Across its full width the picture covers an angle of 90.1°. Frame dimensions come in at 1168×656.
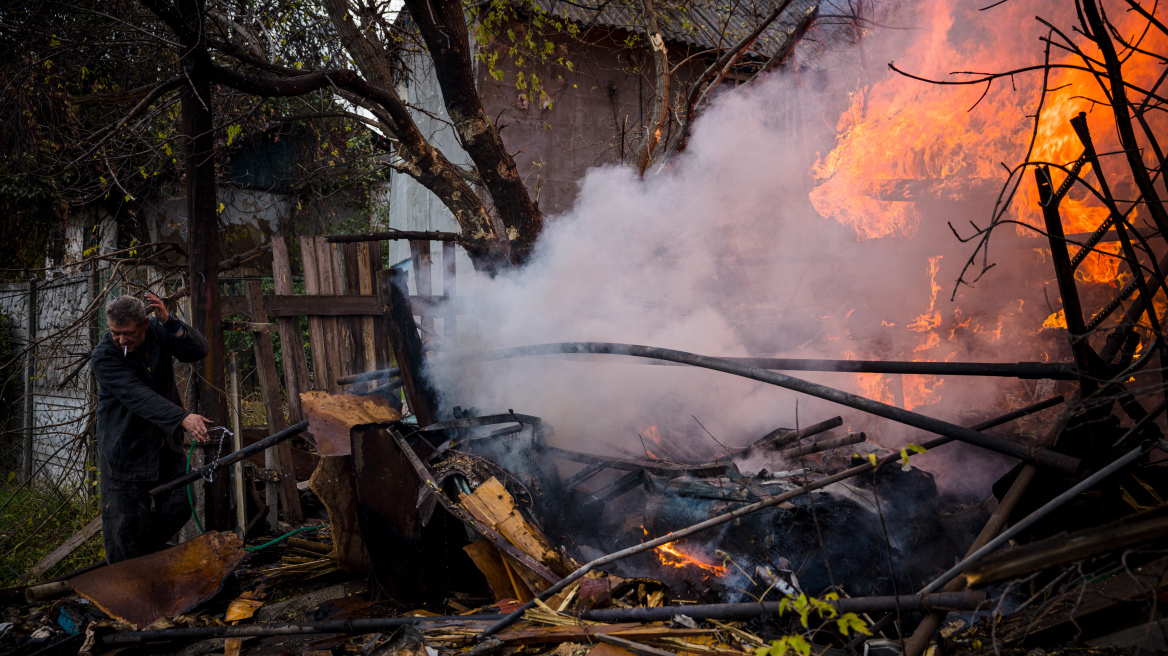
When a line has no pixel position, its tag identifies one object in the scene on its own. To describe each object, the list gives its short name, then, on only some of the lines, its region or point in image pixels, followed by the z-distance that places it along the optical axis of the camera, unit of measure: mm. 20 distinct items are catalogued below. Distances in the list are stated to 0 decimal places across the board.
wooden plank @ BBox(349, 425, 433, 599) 4090
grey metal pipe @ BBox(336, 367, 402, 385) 5312
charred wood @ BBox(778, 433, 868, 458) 4531
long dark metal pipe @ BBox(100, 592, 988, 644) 2396
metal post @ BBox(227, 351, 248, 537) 5582
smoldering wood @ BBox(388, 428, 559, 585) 3612
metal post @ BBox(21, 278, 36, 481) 8077
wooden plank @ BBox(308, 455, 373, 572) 4180
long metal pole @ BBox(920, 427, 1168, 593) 2170
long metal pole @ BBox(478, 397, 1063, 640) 2814
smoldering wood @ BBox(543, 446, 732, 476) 4426
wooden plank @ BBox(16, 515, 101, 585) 5320
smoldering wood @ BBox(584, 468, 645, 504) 4484
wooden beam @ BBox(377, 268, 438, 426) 5238
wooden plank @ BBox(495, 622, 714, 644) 3043
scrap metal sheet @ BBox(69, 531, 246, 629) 3971
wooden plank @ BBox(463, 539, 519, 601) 3930
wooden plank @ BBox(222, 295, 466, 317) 5773
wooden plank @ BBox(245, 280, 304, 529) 5707
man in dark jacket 4367
